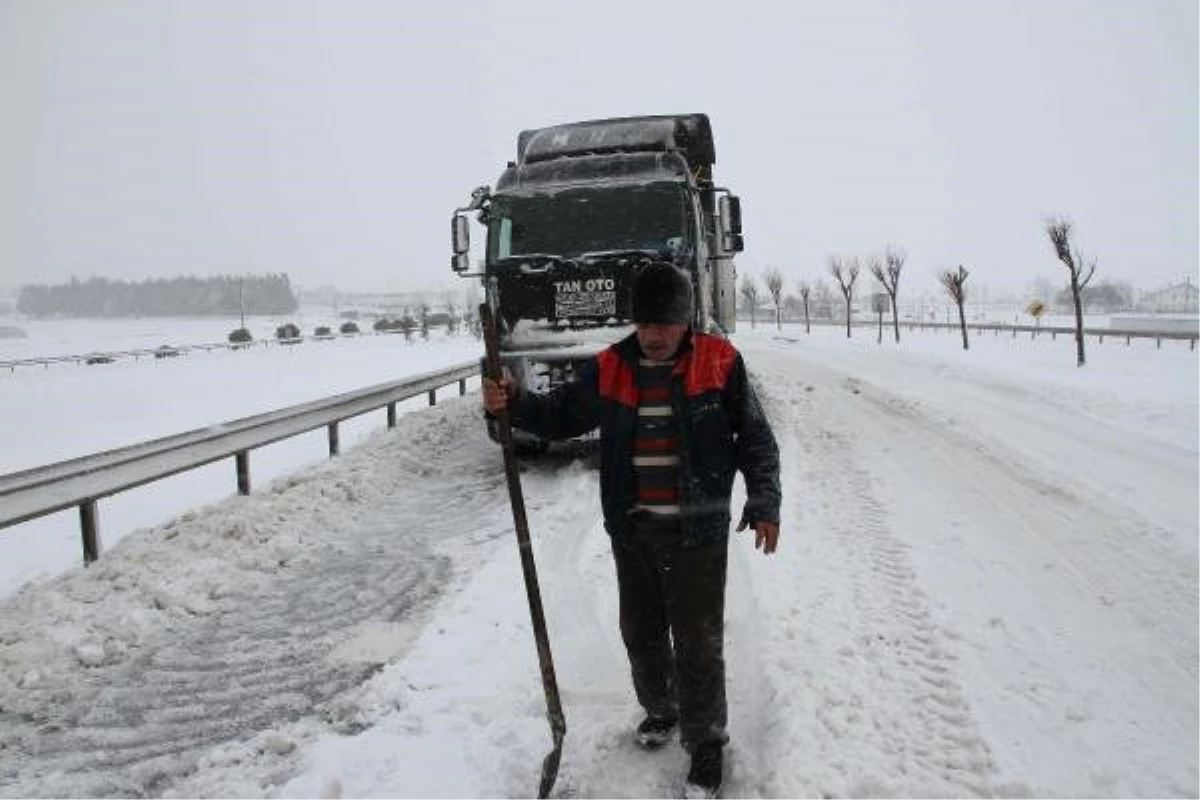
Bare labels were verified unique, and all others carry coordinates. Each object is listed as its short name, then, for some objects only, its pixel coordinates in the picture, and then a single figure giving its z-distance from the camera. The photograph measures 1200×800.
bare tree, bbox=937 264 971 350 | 31.60
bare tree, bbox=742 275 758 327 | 70.13
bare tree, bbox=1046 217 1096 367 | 23.33
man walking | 2.90
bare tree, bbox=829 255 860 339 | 44.38
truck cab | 7.99
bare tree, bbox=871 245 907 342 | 38.94
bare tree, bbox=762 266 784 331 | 61.56
